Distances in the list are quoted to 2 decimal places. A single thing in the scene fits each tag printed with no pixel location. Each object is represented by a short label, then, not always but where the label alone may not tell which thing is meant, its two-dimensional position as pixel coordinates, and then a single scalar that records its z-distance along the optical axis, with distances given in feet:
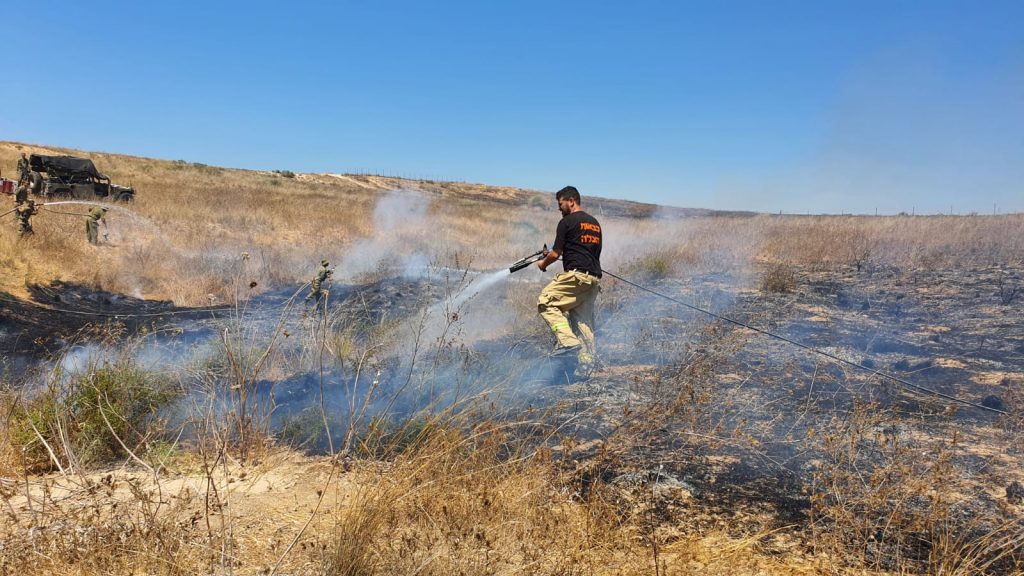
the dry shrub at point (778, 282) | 30.11
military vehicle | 54.49
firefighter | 18.22
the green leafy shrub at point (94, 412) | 11.67
